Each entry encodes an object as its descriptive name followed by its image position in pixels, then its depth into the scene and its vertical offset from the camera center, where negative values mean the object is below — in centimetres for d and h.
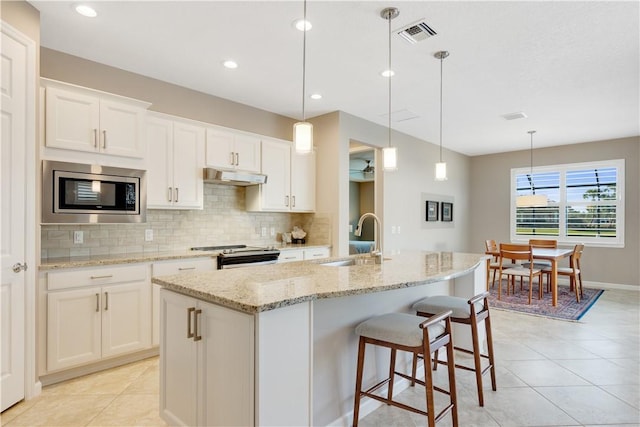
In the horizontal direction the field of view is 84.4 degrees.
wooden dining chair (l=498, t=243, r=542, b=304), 512 -64
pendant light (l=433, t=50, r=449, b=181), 352 +44
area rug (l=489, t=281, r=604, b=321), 463 -128
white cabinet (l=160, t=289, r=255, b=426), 149 -71
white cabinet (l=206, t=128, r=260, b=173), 385 +73
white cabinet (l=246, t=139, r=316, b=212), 434 +41
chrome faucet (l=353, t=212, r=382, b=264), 265 -31
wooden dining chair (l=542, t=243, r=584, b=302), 530 -83
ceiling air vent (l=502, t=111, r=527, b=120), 480 +139
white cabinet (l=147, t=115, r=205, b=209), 339 +50
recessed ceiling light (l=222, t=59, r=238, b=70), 325 +141
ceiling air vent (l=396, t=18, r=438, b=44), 263 +141
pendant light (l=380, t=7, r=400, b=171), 289 +46
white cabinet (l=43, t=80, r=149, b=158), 272 +76
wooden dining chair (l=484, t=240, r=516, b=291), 567 -63
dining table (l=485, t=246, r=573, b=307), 497 -61
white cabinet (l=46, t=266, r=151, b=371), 262 -81
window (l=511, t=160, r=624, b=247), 641 +22
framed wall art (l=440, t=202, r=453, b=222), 692 +7
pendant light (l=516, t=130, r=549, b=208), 617 +26
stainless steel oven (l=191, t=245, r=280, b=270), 345 -43
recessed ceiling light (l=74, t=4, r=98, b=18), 244 +142
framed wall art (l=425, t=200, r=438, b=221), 647 +9
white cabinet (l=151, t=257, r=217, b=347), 311 -51
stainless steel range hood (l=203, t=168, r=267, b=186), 375 +40
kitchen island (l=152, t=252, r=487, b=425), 147 -60
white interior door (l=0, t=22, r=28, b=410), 224 -3
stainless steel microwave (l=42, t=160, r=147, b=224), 270 +16
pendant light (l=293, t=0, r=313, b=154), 233 +51
